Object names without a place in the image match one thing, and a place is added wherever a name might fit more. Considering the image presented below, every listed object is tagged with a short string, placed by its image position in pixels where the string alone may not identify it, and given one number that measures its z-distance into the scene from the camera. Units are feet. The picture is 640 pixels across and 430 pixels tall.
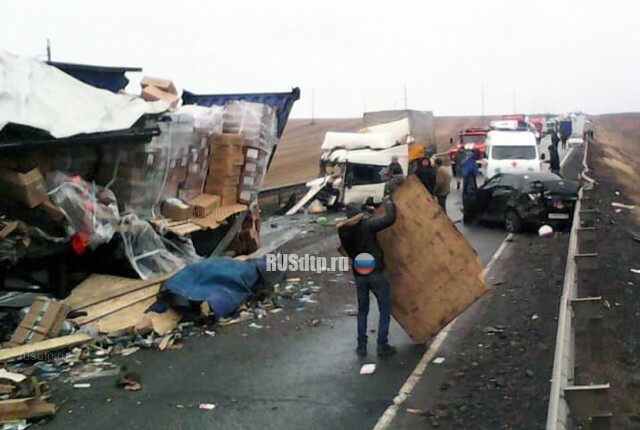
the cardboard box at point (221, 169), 45.34
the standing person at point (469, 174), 63.52
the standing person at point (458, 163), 106.06
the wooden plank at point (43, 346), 26.32
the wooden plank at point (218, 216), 42.09
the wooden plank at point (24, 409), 20.66
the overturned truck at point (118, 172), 31.07
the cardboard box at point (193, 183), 43.27
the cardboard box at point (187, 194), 43.06
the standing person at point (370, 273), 25.89
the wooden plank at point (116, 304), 31.37
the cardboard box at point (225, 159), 45.15
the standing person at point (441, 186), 54.80
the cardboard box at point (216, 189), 45.68
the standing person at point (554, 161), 93.09
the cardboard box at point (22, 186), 29.50
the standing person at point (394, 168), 49.95
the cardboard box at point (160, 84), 47.85
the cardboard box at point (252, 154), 46.42
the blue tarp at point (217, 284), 32.14
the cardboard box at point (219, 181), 45.65
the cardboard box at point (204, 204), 42.63
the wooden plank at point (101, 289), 33.14
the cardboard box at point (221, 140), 45.09
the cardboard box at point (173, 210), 41.57
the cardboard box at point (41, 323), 28.17
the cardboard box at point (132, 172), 38.34
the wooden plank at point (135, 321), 30.01
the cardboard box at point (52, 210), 30.91
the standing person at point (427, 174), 53.21
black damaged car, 54.13
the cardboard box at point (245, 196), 47.21
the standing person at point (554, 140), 96.51
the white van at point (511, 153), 88.17
